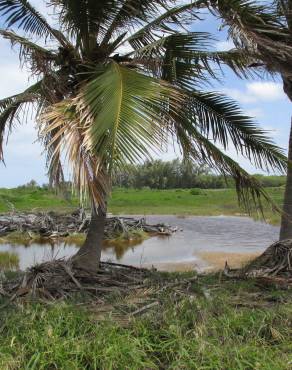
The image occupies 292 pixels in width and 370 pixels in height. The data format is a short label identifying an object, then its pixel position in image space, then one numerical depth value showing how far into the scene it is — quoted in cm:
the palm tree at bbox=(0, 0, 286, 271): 491
